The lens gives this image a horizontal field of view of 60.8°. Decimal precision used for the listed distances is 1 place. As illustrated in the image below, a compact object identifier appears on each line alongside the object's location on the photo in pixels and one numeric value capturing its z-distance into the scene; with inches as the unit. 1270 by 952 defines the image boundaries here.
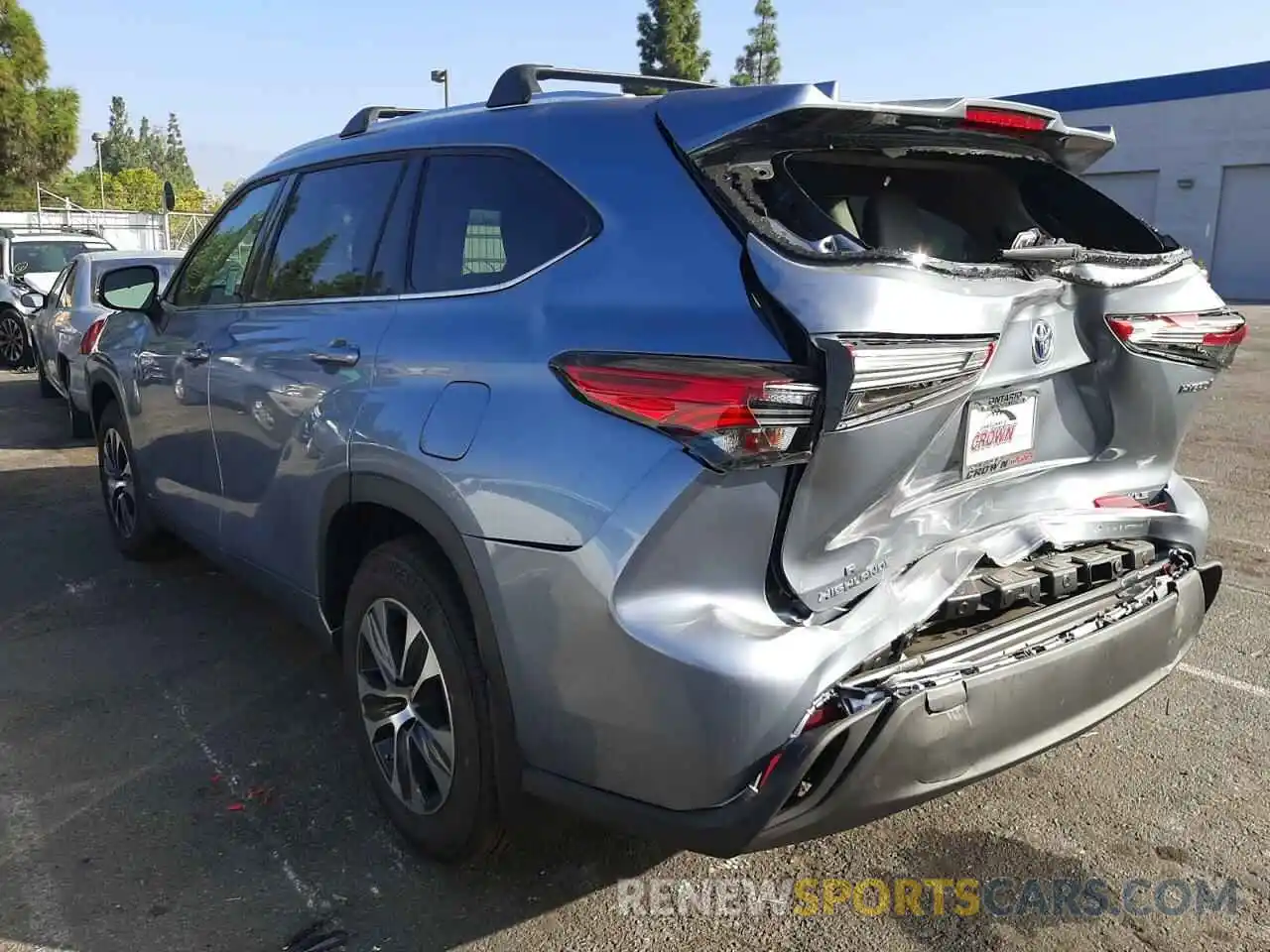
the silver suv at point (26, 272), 551.5
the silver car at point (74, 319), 349.7
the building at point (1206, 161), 1175.0
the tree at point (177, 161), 5026.8
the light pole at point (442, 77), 1104.6
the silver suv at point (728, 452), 84.0
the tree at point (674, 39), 1734.7
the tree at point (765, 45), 1987.0
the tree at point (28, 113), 1261.1
